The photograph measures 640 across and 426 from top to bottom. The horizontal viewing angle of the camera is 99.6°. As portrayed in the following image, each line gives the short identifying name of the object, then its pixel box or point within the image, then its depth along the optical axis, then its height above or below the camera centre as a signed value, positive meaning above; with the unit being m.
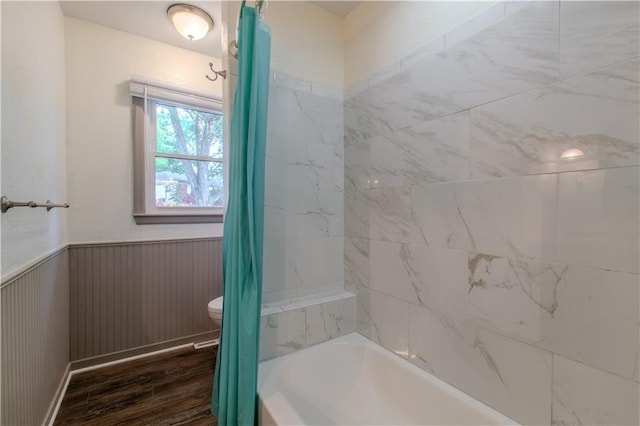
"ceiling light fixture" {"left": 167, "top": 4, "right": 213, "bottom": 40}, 1.87 +1.33
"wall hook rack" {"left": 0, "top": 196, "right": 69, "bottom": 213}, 0.98 +0.01
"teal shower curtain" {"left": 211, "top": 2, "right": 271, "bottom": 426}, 1.16 -0.13
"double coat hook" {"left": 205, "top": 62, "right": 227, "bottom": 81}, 1.44 +0.72
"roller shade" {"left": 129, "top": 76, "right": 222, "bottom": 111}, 2.15 +0.96
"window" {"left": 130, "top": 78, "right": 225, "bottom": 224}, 2.21 +0.46
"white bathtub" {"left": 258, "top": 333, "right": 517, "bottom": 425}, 1.09 -0.86
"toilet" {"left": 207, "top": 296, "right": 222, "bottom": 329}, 1.95 -0.76
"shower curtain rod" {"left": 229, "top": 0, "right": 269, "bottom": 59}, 1.22 +0.89
